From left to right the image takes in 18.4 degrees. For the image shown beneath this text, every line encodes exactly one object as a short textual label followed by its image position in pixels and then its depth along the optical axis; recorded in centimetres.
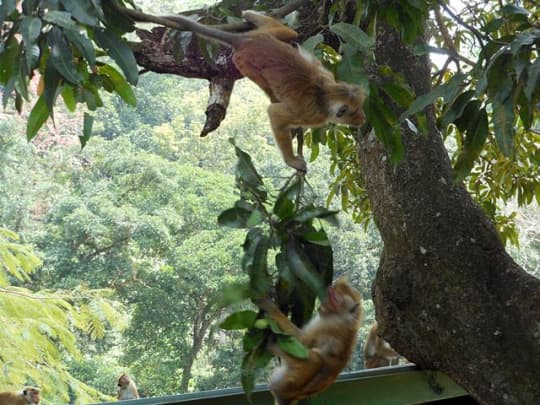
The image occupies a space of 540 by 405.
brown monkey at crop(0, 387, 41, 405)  702
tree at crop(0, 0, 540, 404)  448
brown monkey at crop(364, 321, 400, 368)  834
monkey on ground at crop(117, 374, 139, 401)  1014
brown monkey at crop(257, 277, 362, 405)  453
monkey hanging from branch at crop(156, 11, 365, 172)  511
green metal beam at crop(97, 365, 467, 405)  507
